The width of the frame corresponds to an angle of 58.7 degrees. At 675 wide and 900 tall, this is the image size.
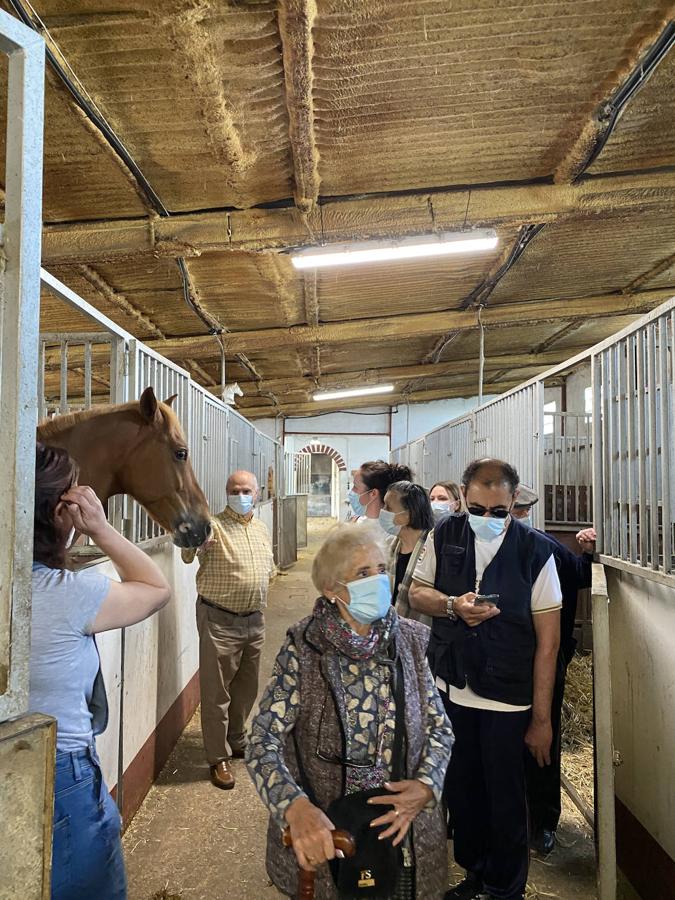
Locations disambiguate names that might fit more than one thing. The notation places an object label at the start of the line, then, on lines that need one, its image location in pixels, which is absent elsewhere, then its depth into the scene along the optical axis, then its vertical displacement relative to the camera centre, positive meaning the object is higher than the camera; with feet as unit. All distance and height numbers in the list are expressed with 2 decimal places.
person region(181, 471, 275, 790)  10.16 -2.80
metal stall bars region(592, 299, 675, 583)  6.75 +0.35
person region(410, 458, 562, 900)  6.59 -2.20
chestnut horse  7.26 +0.15
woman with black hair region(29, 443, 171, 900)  4.04 -1.28
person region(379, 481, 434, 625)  9.16 -0.78
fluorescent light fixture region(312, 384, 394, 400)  38.74 +5.08
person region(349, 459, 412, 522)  12.01 -0.24
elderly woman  4.39 -2.01
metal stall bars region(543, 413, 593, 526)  16.51 -0.95
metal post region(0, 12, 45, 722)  2.62 +0.55
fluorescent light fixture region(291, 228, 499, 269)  13.10 +4.93
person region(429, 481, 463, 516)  13.17 -0.65
